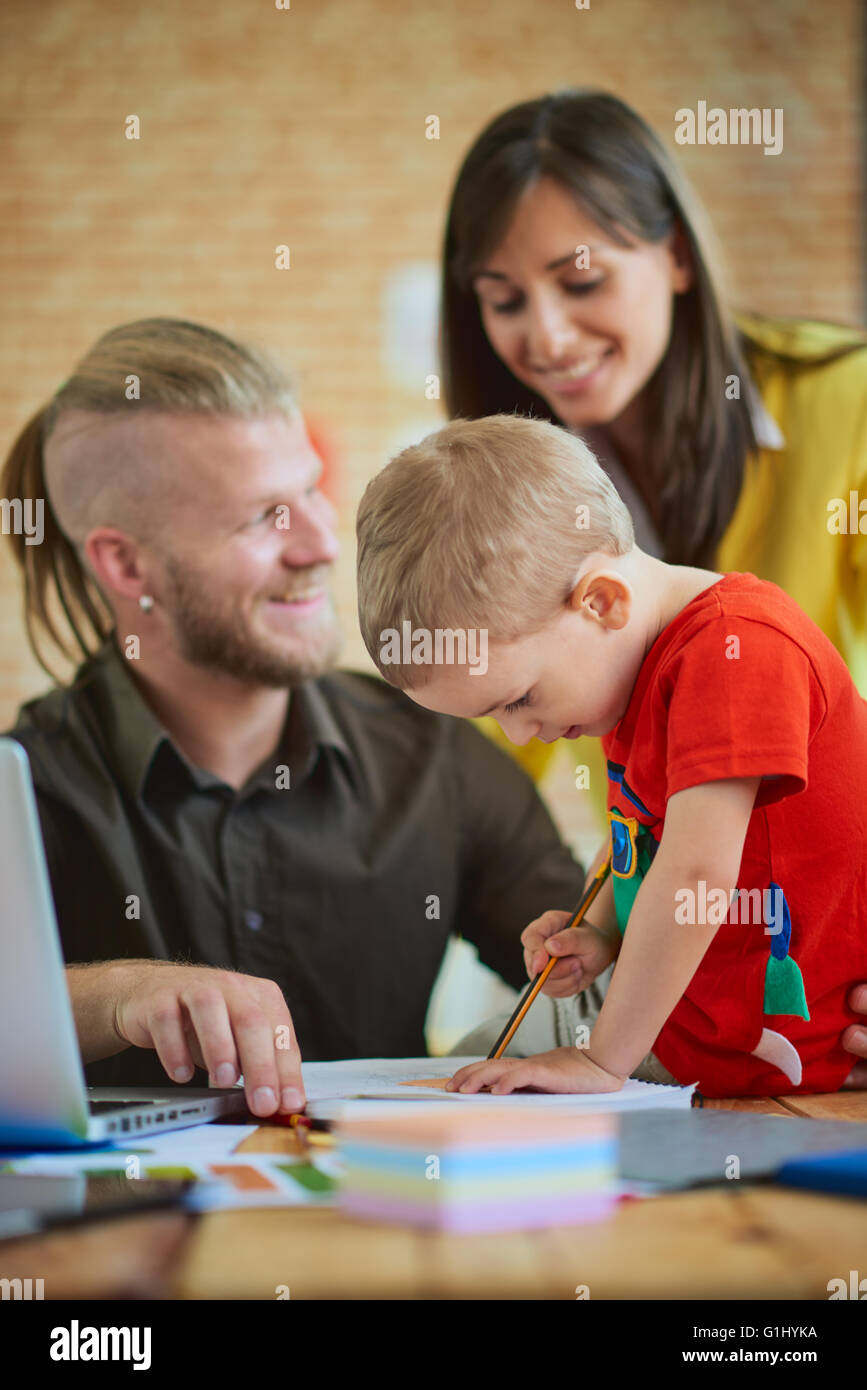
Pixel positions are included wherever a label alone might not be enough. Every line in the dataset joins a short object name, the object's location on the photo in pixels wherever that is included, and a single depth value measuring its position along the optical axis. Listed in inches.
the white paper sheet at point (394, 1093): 32.1
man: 62.9
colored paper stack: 20.4
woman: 66.9
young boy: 34.1
